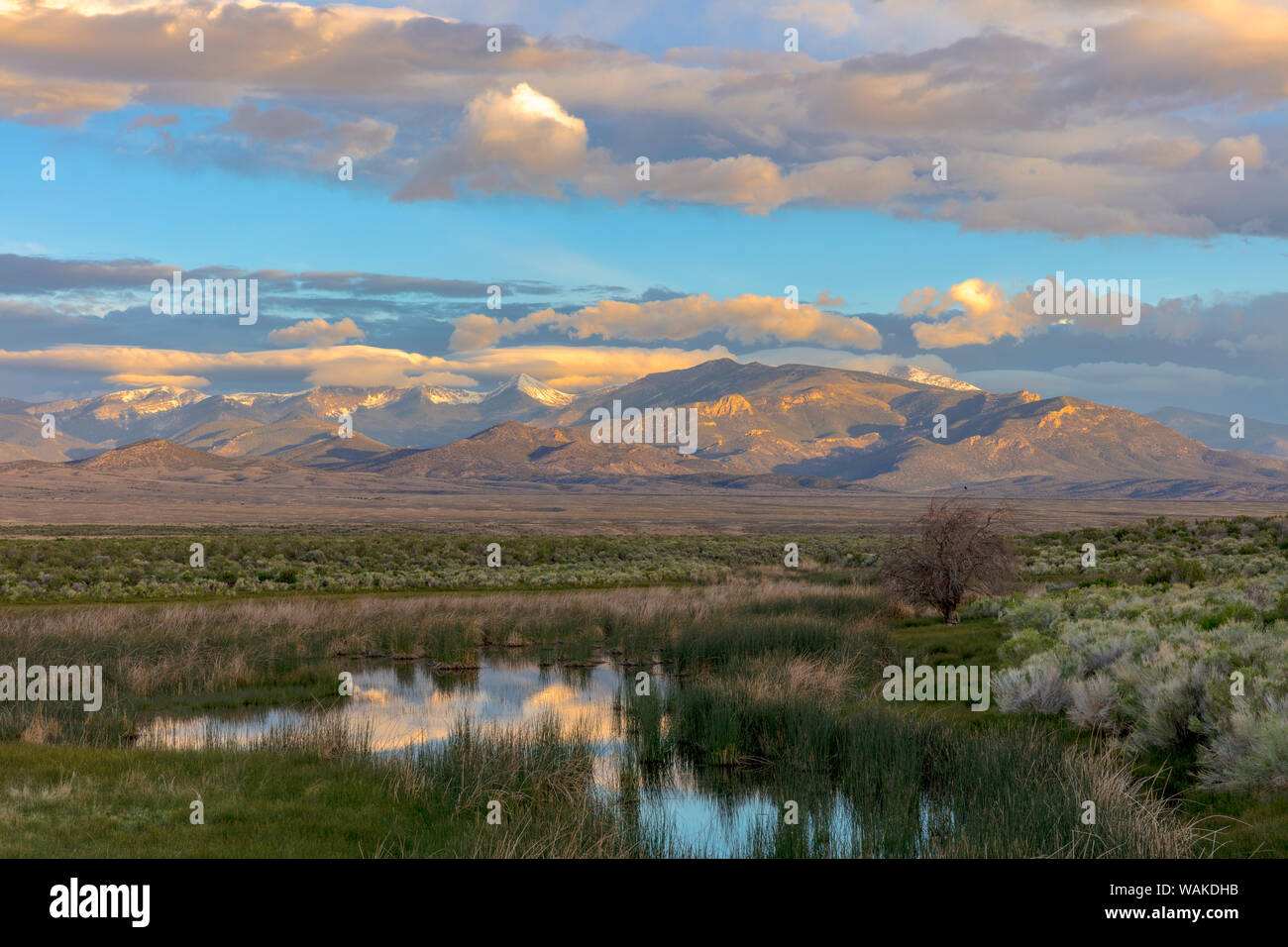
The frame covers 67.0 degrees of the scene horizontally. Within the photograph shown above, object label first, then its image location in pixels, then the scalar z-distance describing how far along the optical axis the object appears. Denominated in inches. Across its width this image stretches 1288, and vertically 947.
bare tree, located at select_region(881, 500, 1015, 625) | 1085.1
